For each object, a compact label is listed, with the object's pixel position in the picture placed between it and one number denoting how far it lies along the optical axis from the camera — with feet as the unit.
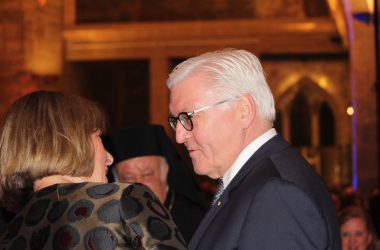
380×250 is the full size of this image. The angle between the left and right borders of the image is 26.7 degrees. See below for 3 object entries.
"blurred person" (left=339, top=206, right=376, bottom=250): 17.11
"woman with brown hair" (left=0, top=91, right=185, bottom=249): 7.72
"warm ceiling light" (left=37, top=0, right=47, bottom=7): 62.18
